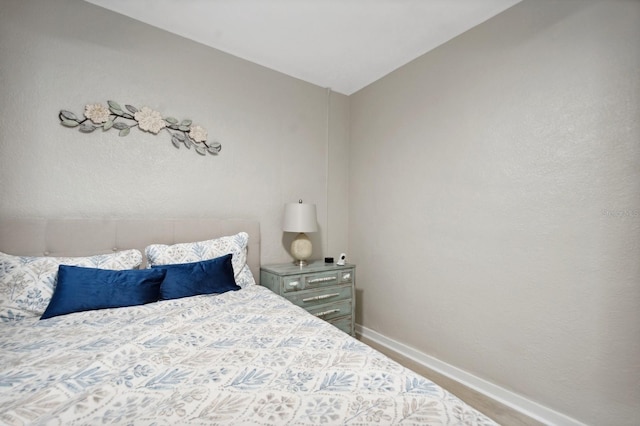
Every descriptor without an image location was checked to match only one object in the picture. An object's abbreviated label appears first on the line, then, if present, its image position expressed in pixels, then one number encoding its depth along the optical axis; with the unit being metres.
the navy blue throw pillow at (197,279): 1.79
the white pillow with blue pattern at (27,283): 1.47
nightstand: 2.41
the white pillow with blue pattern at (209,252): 1.97
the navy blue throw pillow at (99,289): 1.50
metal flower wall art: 1.95
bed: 0.78
